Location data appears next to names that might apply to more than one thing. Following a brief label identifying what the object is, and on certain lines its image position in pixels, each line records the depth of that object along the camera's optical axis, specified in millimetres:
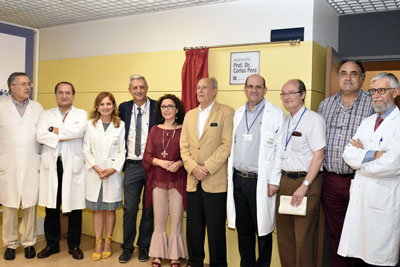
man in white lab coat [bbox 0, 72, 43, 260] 4188
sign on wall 4082
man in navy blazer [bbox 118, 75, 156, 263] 4270
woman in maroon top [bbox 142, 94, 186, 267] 3967
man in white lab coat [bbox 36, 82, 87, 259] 4176
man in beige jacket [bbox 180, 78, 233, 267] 3695
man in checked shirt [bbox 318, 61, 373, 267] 3344
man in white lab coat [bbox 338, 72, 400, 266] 2924
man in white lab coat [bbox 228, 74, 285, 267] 3479
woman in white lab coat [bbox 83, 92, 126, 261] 4215
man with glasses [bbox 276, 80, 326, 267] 3336
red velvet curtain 4293
